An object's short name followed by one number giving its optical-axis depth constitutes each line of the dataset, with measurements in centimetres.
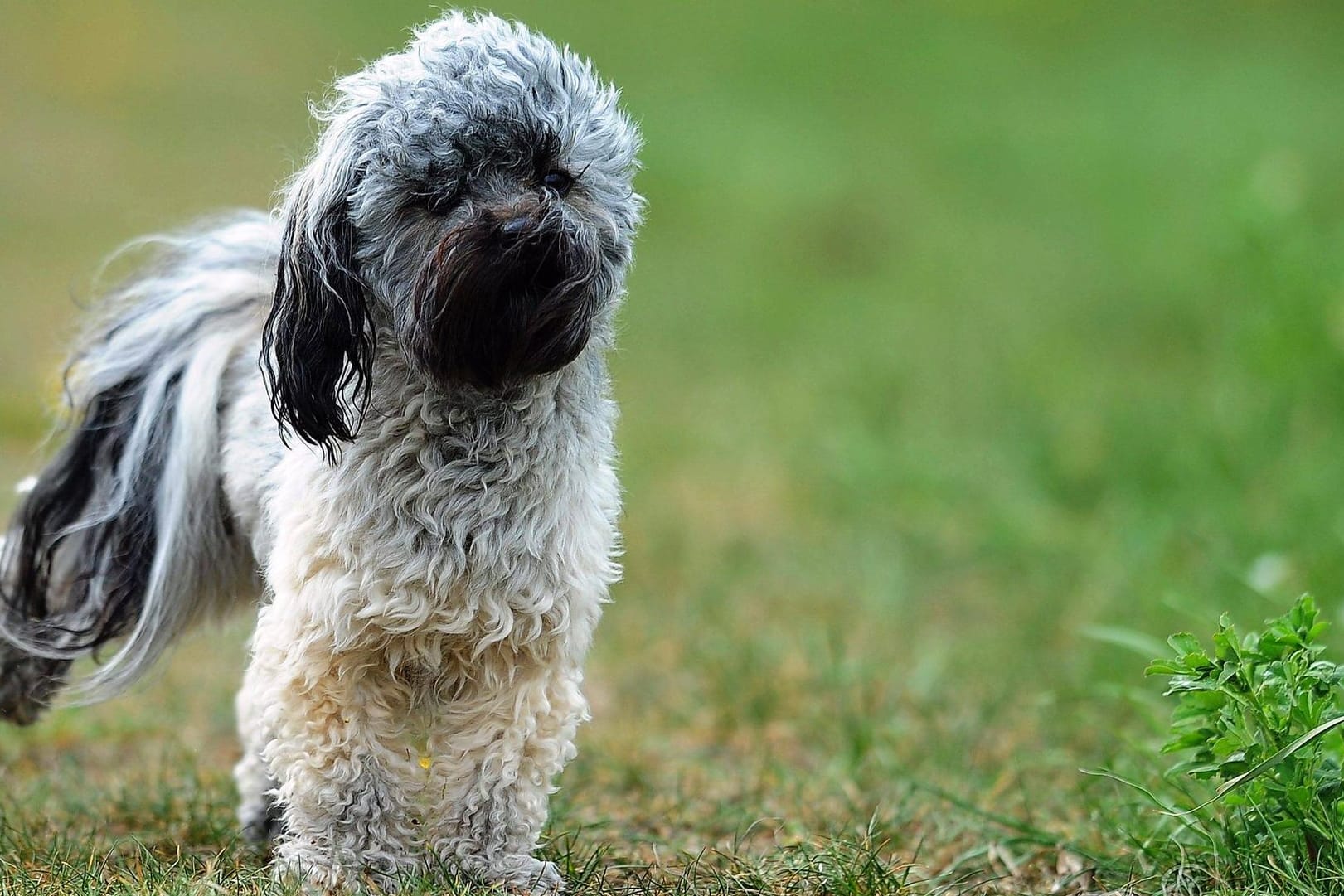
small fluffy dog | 631
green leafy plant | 633
